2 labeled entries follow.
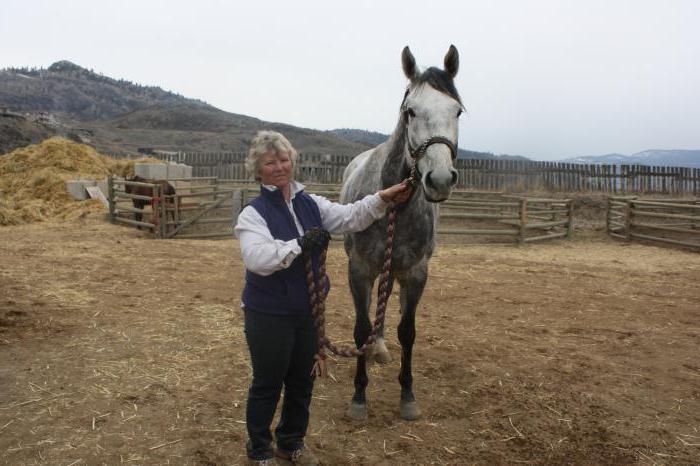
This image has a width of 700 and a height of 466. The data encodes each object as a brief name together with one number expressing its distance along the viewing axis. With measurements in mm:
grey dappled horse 2430
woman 2086
